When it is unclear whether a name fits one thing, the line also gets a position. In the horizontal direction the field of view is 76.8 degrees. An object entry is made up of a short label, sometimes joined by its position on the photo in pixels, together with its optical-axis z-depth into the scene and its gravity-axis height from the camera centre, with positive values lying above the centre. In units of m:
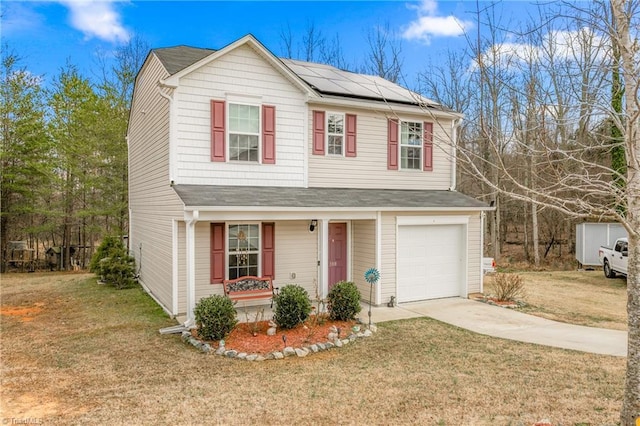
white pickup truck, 14.16 -1.63
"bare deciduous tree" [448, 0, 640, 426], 3.71 +0.98
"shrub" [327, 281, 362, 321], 8.63 -1.90
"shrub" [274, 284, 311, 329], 8.01 -1.89
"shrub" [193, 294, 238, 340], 7.39 -1.92
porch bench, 8.99 -1.73
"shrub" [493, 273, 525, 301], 10.91 -1.99
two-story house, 9.29 +0.72
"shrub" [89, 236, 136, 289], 13.08 -1.72
